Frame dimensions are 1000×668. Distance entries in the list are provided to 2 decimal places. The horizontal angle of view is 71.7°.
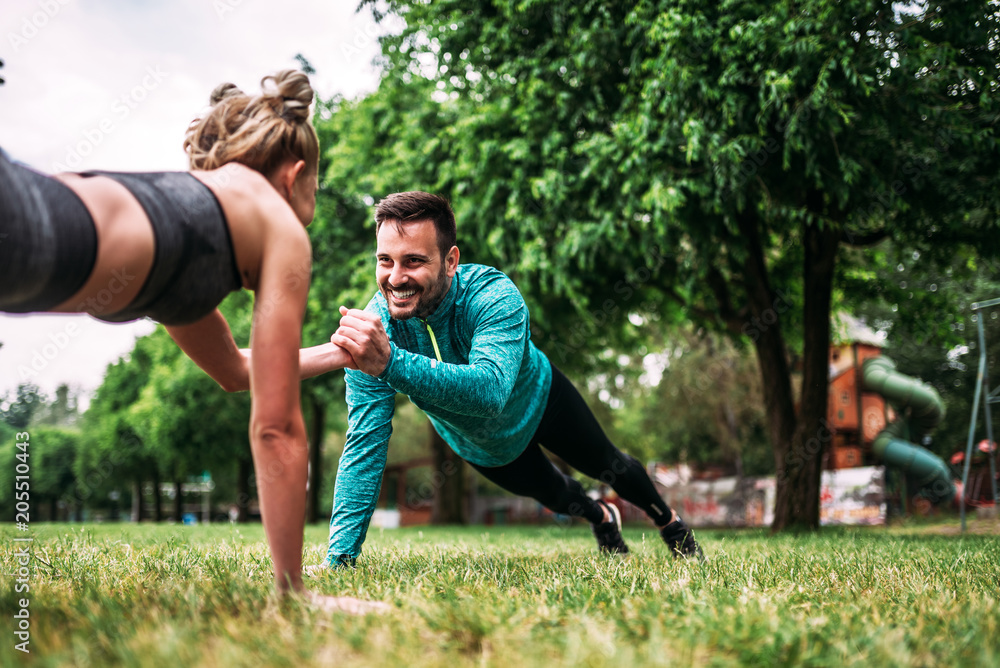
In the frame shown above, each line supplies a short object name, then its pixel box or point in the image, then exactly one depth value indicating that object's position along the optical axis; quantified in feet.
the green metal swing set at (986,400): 35.06
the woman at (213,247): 5.84
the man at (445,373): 8.34
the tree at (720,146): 24.75
